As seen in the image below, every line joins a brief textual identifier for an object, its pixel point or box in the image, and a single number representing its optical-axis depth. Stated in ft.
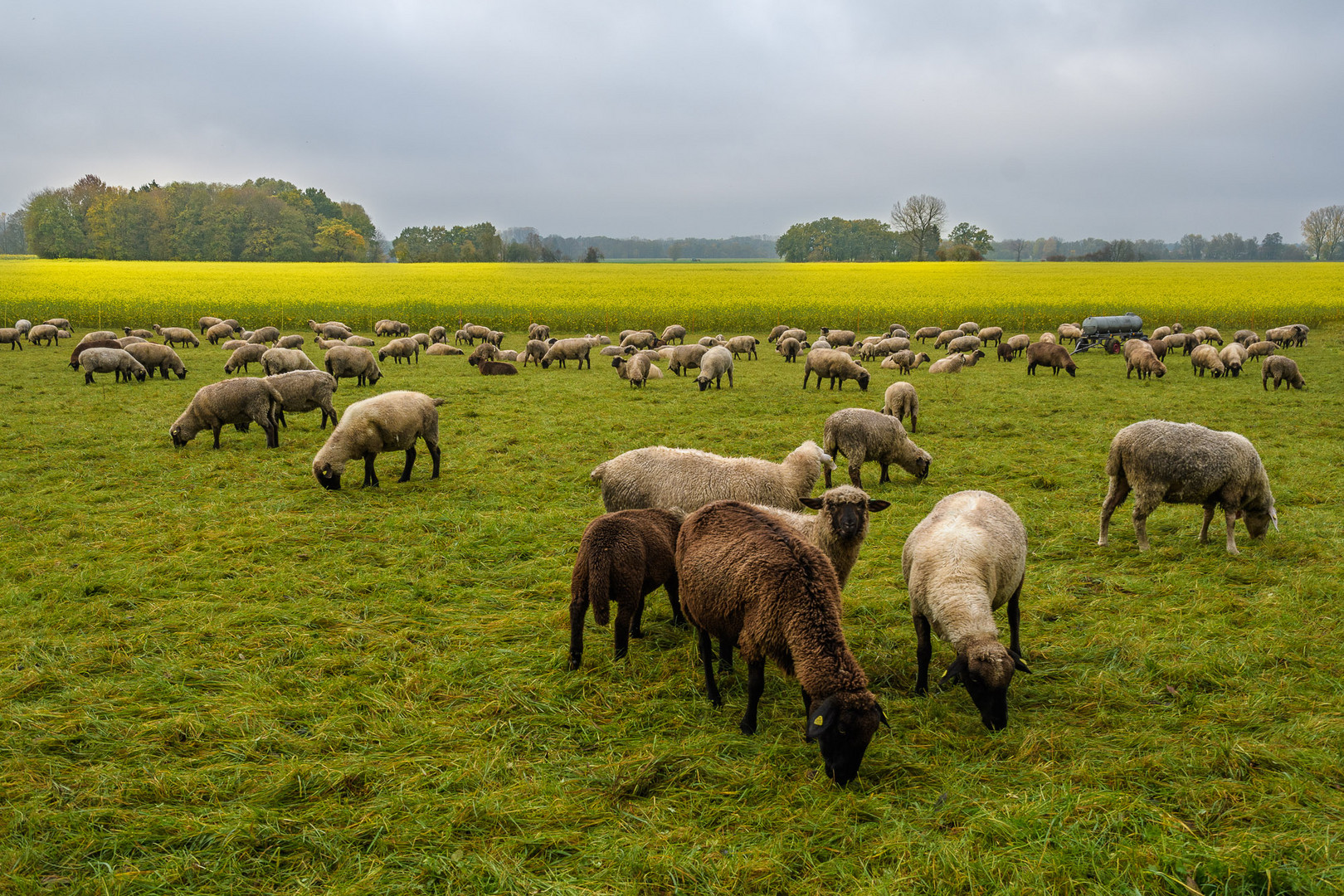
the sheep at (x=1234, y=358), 80.94
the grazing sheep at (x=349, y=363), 70.13
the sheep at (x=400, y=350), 94.43
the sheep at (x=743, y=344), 105.60
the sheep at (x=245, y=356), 74.84
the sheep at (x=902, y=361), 87.35
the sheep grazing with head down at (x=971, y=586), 15.89
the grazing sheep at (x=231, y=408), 44.62
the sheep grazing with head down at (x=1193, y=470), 25.94
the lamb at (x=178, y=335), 104.27
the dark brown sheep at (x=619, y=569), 19.03
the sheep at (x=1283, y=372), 68.59
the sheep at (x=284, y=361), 64.75
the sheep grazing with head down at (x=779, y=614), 13.99
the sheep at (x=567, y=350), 94.53
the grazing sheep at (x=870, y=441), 37.78
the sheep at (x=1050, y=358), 83.87
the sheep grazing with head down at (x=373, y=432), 35.40
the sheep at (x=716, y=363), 73.48
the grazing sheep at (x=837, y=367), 70.79
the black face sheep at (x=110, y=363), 69.10
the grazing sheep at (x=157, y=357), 74.23
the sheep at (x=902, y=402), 50.26
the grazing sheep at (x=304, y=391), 47.85
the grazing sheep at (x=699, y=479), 25.44
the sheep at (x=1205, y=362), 80.02
